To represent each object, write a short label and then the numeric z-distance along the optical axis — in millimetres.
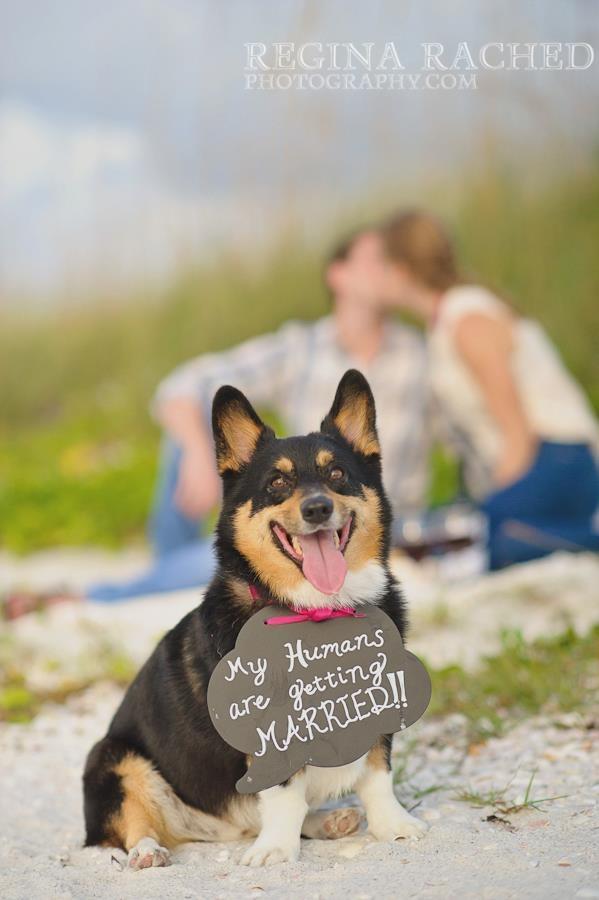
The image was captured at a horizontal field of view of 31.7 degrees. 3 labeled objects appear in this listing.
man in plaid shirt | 6312
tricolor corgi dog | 2564
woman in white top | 6168
